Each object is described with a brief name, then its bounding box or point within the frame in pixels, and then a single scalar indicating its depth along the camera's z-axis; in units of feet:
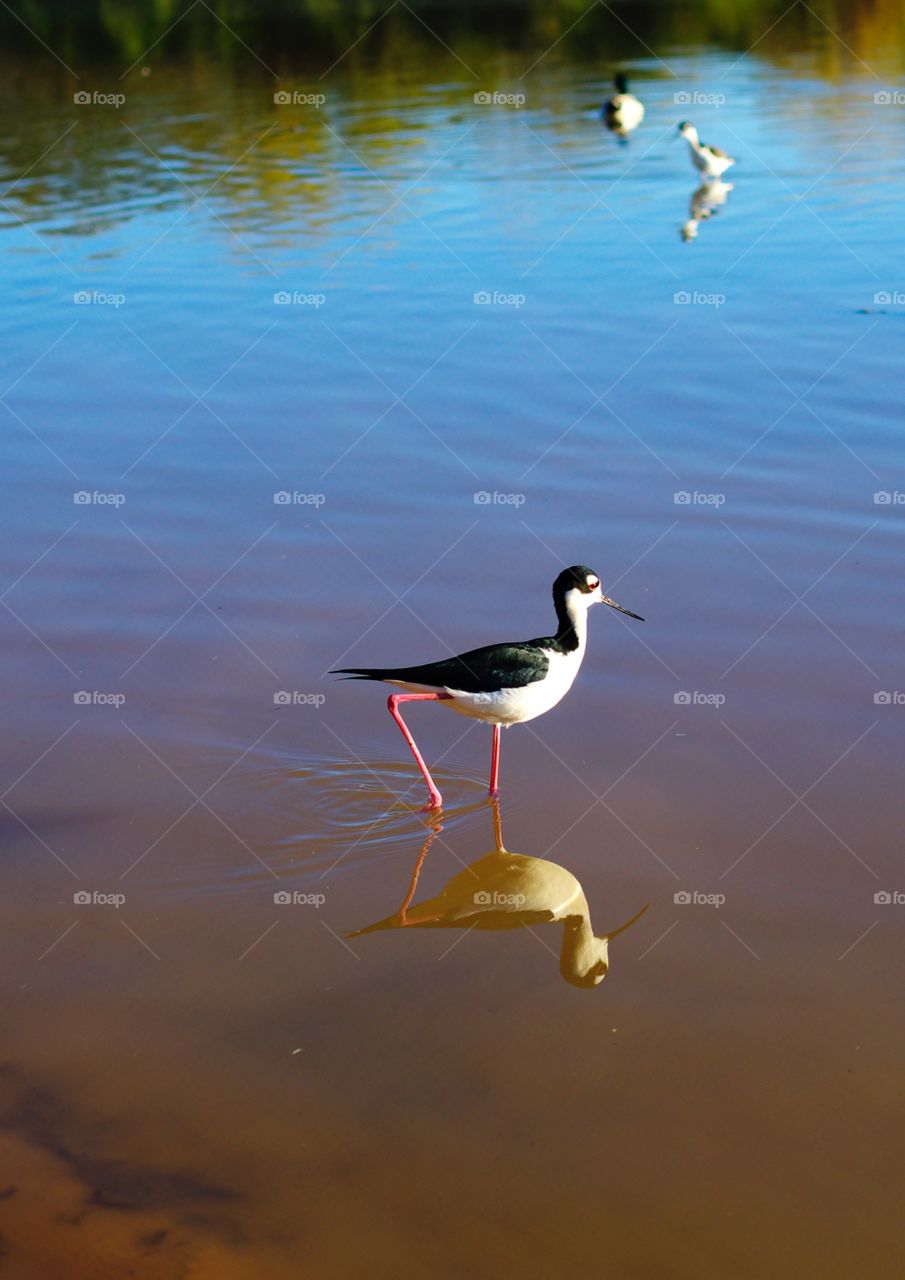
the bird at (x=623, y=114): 75.05
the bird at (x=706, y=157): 60.95
